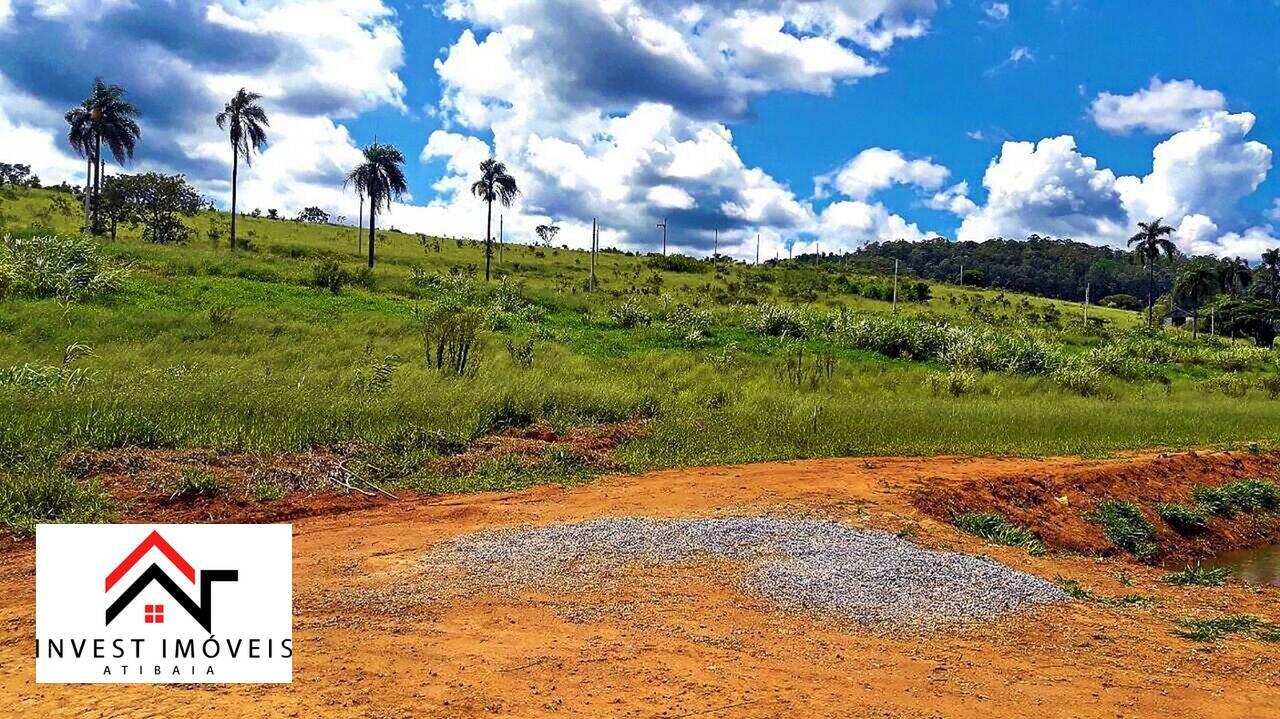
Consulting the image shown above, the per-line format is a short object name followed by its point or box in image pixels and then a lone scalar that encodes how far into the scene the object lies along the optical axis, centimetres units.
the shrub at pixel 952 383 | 2306
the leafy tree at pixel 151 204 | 4941
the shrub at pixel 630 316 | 3231
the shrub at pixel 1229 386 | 2866
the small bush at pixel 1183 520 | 1139
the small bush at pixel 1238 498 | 1221
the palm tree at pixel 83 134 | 4238
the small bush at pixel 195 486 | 834
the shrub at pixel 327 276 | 3204
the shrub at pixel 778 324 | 3306
